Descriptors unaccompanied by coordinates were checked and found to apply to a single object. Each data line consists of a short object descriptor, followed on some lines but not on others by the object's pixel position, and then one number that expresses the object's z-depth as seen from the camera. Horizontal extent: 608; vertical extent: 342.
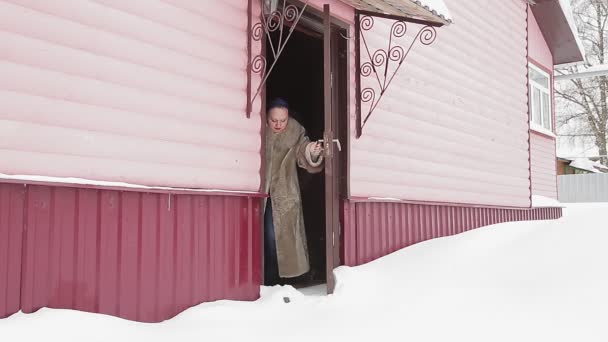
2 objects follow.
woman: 5.19
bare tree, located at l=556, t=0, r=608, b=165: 25.02
